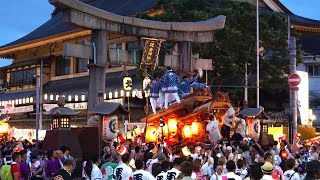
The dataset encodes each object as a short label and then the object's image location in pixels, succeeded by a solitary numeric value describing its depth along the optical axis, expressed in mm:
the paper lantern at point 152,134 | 18078
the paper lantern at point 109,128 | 15720
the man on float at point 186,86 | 18828
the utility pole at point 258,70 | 25406
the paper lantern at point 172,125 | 17656
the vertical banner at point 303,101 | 24281
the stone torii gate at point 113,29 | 17438
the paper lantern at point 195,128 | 17188
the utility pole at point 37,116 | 16033
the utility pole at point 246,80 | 25469
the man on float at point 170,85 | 17531
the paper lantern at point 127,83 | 23016
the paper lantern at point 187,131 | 17328
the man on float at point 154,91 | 18266
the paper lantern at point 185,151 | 14389
